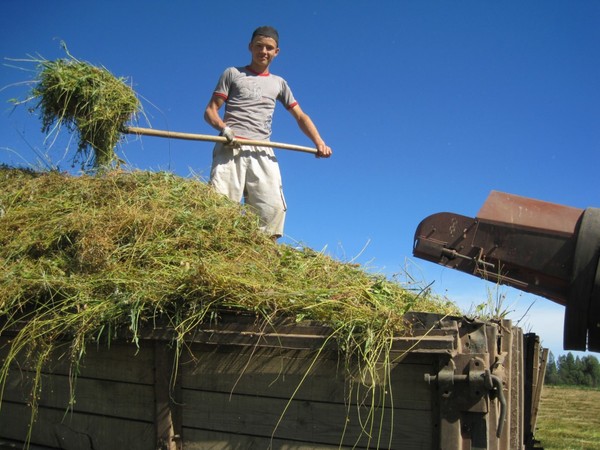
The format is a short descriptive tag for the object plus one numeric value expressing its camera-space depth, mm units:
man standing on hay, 5449
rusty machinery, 4625
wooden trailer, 2414
